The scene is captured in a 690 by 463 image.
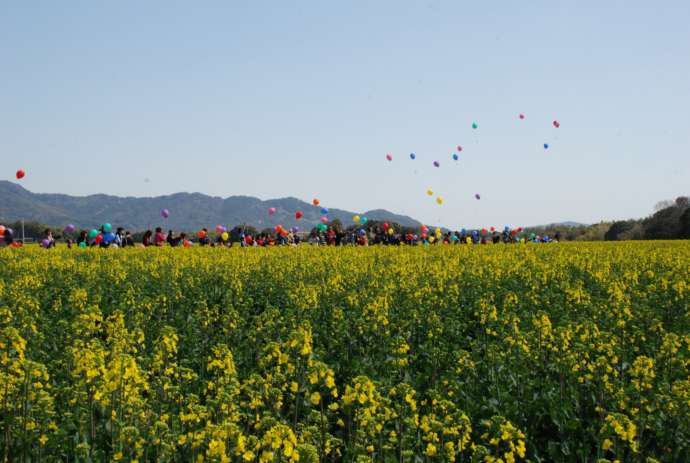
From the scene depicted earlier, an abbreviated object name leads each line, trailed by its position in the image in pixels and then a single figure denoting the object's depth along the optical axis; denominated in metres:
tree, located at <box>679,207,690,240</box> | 61.03
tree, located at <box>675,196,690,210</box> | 74.88
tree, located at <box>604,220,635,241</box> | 76.86
